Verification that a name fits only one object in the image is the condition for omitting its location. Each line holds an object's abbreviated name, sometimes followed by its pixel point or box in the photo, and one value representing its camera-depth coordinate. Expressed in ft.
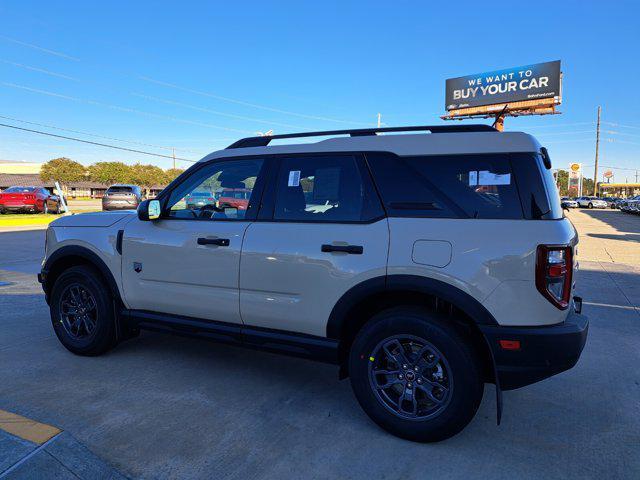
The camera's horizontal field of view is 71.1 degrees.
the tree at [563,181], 385.70
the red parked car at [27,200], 81.97
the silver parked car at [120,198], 67.26
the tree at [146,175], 278.05
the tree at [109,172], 261.03
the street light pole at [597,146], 224.53
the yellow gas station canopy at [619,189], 286.27
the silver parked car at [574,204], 197.41
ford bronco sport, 8.38
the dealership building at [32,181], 269.71
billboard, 150.71
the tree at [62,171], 248.65
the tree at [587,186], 480.64
